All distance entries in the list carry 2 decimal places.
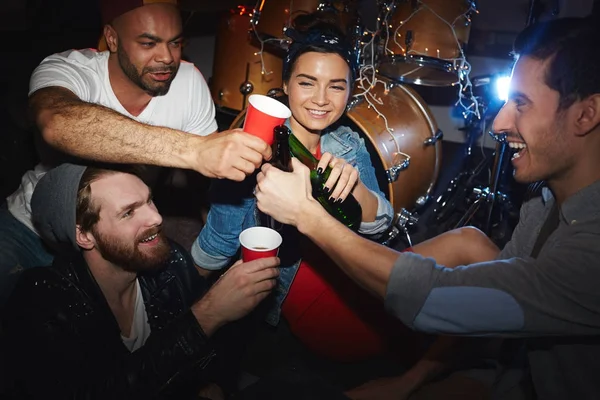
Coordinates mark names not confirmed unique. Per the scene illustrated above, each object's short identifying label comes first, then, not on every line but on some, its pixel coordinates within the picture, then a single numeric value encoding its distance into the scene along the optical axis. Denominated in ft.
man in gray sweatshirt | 5.07
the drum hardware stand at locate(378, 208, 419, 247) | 12.47
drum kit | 11.93
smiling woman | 8.64
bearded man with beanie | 5.99
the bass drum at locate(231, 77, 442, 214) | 11.69
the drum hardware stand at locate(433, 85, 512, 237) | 13.43
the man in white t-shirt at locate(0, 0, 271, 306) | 5.91
